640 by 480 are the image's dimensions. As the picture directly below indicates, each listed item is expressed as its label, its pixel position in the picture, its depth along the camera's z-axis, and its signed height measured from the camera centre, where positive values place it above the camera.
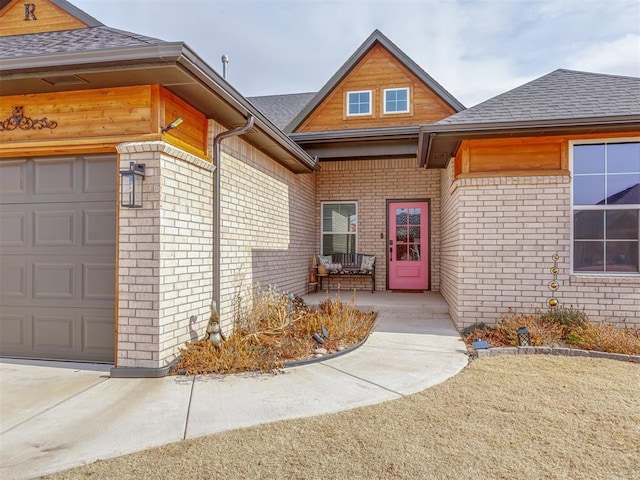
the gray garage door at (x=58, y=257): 4.27 -0.18
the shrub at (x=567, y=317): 5.30 -1.05
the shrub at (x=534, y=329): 5.02 -1.18
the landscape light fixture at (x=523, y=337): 4.86 -1.22
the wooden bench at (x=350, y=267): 9.27 -0.61
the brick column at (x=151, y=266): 3.97 -0.25
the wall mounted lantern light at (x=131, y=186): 3.89 +0.58
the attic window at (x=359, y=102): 9.77 +3.60
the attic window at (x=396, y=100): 9.60 +3.60
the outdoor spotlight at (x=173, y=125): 3.98 +1.24
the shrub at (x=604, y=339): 4.68 -1.23
